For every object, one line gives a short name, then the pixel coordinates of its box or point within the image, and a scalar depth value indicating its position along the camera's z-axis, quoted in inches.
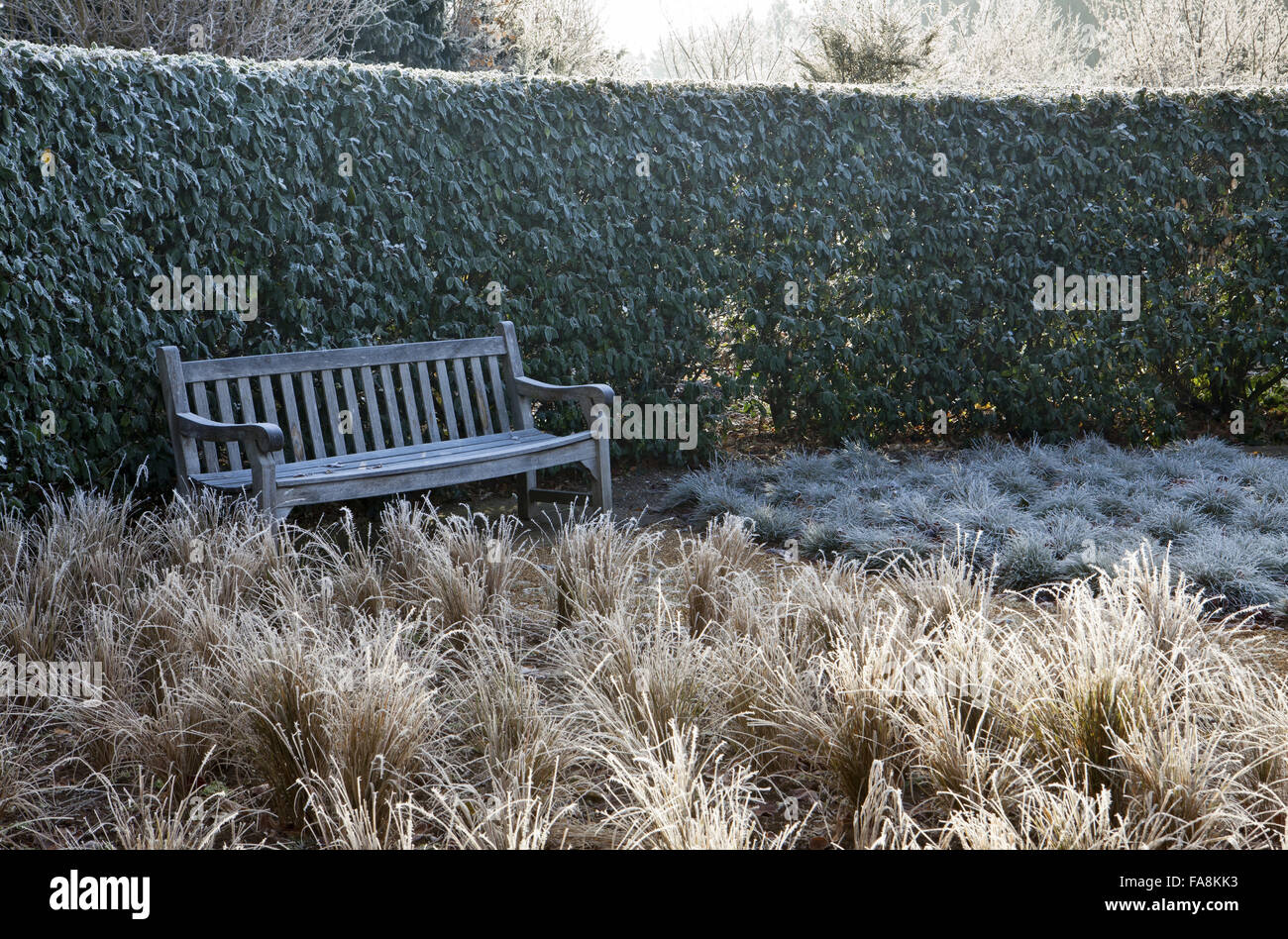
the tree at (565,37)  660.7
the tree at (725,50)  803.4
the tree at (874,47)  590.9
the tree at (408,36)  489.4
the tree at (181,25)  360.8
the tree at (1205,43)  713.0
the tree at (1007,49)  883.4
